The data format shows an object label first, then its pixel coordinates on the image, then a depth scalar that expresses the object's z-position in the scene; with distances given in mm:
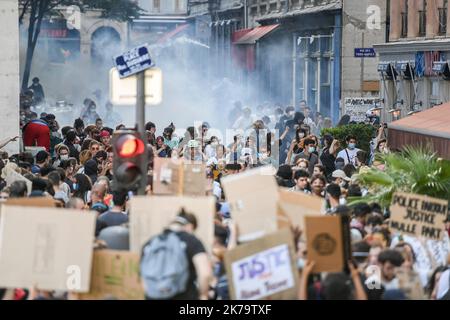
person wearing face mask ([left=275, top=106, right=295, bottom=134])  30997
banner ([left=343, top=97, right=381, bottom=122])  35875
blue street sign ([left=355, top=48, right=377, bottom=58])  40844
